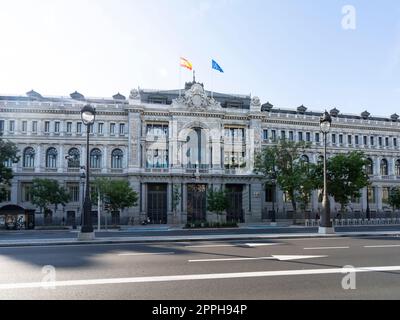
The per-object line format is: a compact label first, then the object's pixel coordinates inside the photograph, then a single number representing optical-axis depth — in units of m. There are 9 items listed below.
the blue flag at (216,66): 46.88
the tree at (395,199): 53.62
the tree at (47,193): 41.47
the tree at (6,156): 37.91
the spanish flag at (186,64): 46.44
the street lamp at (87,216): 17.00
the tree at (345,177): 42.53
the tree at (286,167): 42.62
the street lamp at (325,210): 20.16
